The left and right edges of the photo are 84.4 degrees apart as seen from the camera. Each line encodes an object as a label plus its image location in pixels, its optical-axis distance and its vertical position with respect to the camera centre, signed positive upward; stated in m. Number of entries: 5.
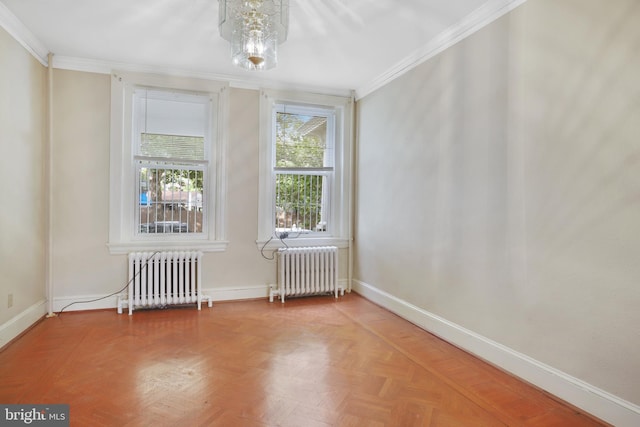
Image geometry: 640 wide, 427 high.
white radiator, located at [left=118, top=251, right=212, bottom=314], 3.82 -0.74
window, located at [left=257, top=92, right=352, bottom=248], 4.45 +0.58
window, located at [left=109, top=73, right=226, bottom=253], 3.91 +0.56
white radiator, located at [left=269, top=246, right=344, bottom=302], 4.36 -0.73
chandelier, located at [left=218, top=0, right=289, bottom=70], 2.26 +1.22
